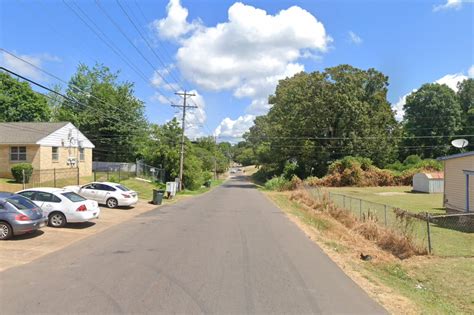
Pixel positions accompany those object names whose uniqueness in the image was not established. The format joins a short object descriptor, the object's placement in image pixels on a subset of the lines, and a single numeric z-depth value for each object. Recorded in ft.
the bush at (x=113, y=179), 122.91
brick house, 113.60
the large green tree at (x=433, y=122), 263.90
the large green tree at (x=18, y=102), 175.22
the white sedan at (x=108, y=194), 81.97
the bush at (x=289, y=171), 227.36
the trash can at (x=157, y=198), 97.30
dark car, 43.55
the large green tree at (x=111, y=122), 180.75
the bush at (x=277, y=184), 198.90
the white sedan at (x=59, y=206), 54.90
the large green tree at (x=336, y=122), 214.69
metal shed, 156.87
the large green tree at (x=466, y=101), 268.62
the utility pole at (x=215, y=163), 342.36
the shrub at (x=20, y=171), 103.50
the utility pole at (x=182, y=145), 148.77
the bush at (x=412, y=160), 225.19
